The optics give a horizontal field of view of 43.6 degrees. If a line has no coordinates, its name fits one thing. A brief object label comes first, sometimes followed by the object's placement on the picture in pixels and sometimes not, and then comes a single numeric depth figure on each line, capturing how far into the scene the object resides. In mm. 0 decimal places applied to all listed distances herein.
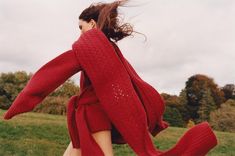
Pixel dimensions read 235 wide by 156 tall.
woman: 2224
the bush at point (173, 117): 18676
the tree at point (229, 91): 32449
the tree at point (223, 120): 19161
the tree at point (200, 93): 27095
